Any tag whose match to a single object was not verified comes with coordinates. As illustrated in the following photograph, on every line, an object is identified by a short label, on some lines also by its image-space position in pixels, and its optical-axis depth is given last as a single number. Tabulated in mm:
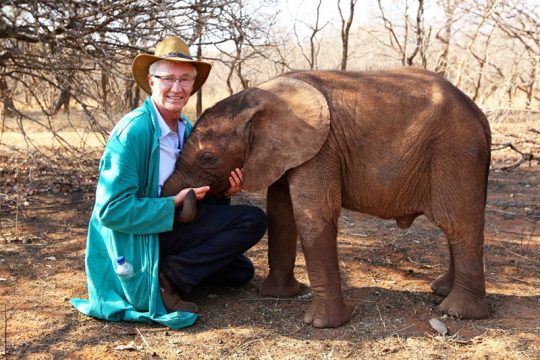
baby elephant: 4035
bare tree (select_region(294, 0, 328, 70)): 15538
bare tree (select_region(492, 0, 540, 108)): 9250
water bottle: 4055
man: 3990
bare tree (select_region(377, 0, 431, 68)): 14703
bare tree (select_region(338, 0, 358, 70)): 14820
